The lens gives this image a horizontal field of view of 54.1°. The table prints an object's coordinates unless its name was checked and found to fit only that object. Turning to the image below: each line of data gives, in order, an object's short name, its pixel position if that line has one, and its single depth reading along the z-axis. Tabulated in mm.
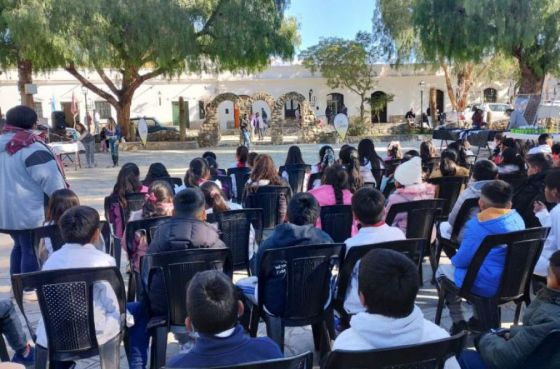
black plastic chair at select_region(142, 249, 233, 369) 2949
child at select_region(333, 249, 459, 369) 1892
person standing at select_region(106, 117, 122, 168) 15523
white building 33719
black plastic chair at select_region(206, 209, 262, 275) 4051
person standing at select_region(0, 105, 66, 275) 4262
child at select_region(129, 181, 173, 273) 3912
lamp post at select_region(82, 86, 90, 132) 31131
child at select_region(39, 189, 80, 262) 3861
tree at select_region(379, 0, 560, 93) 17750
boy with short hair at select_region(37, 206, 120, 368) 2758
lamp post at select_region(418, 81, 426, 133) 33594
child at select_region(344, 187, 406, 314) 3119
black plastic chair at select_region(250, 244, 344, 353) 2955
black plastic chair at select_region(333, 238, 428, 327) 3037
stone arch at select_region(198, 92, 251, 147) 22938
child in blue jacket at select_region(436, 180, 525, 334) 3182
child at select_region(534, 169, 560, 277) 3436
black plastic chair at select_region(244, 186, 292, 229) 5246
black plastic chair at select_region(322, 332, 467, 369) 1718
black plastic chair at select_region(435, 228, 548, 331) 3098
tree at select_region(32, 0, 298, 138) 18203
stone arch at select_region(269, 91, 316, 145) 23609
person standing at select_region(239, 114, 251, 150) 21134
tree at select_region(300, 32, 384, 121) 29125
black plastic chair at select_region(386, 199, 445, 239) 4156
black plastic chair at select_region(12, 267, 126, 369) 2586
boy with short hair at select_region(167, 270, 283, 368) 1870
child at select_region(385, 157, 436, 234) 4527
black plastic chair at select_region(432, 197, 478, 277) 4109
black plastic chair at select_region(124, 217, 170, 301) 3873
